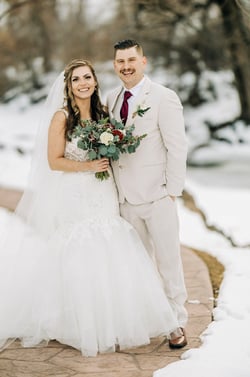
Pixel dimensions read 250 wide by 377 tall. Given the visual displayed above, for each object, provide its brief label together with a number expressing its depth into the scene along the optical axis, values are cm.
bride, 387
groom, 384
